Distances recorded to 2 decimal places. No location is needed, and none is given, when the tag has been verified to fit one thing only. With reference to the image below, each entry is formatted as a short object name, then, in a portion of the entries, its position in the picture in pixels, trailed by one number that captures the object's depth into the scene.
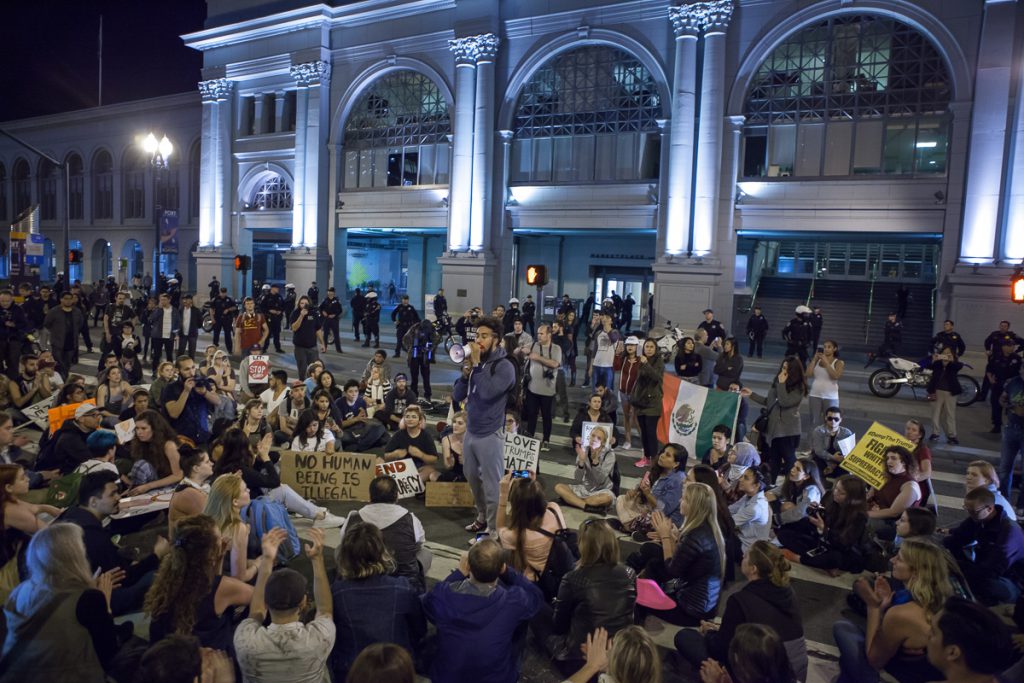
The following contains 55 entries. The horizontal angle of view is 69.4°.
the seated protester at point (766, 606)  4.42
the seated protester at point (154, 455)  7.74
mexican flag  10.96
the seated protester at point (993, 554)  6.28
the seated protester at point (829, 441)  9.34
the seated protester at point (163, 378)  10.50
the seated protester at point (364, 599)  4.32
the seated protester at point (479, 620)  4.21
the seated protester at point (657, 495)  7.67
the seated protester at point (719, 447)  8.74
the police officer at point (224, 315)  21.91
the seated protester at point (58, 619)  3.88
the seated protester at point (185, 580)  4.18
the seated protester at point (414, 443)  9.64
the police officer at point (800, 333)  19.61
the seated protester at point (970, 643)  3.47
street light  21.98
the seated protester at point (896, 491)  7.64
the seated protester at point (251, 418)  9.23
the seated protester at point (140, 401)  9.37
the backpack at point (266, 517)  6.22
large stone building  21.03
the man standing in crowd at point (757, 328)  21.94
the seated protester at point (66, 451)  7.96
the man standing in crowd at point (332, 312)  21.75
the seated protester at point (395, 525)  5.48
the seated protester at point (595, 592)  4.75
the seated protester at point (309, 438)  9.13
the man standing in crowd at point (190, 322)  17.56
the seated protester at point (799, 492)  7.77
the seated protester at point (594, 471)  8.88
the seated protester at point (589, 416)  10.29
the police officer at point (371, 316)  23.34
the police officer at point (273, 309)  21.22
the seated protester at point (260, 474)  7.45
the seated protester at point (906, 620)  4.48
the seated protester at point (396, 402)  11.86
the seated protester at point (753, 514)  7.17
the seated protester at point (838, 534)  7.01
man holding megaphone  7.40
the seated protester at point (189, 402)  9.67
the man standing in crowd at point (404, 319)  20.81
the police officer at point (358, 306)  24.19
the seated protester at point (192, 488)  6.05
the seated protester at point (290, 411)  10.68
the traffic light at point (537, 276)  18.23
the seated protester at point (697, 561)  5.61
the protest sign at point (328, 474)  8.79
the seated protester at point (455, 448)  9.57
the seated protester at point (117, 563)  5.07
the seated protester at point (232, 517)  5.30
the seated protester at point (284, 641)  3.81
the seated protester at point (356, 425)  10.83
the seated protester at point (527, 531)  5.48
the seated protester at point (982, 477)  6.86
